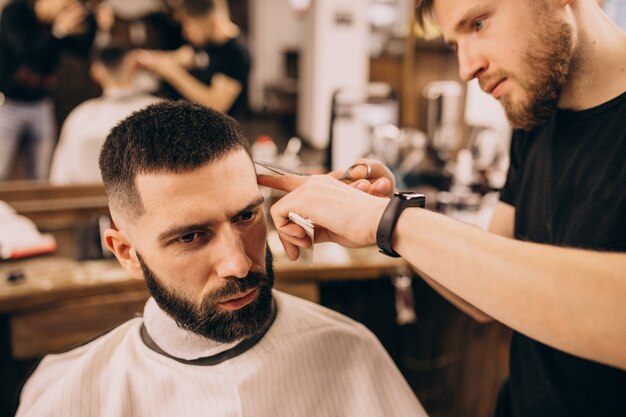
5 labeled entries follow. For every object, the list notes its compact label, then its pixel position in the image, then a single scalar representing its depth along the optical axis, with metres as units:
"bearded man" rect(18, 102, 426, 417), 1.02
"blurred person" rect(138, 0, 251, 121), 2.77
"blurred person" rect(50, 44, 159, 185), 2.51
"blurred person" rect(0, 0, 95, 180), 2.47
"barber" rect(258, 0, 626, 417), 0.68
